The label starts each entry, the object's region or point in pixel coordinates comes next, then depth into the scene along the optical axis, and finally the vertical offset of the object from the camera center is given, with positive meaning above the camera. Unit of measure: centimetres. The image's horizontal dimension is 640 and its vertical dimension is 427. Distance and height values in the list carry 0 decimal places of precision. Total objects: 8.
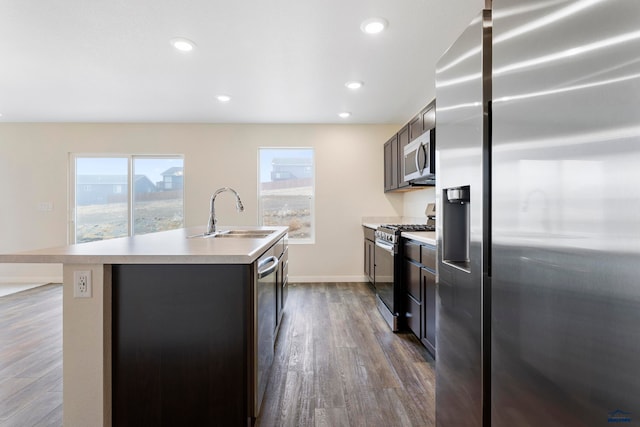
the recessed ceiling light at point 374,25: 221 +140
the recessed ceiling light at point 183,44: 245 +140
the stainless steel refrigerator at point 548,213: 56 +0
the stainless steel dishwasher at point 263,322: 147 -59
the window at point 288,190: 491 +40
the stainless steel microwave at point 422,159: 257 +50
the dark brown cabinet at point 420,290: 219 -58
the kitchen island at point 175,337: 133 -53
